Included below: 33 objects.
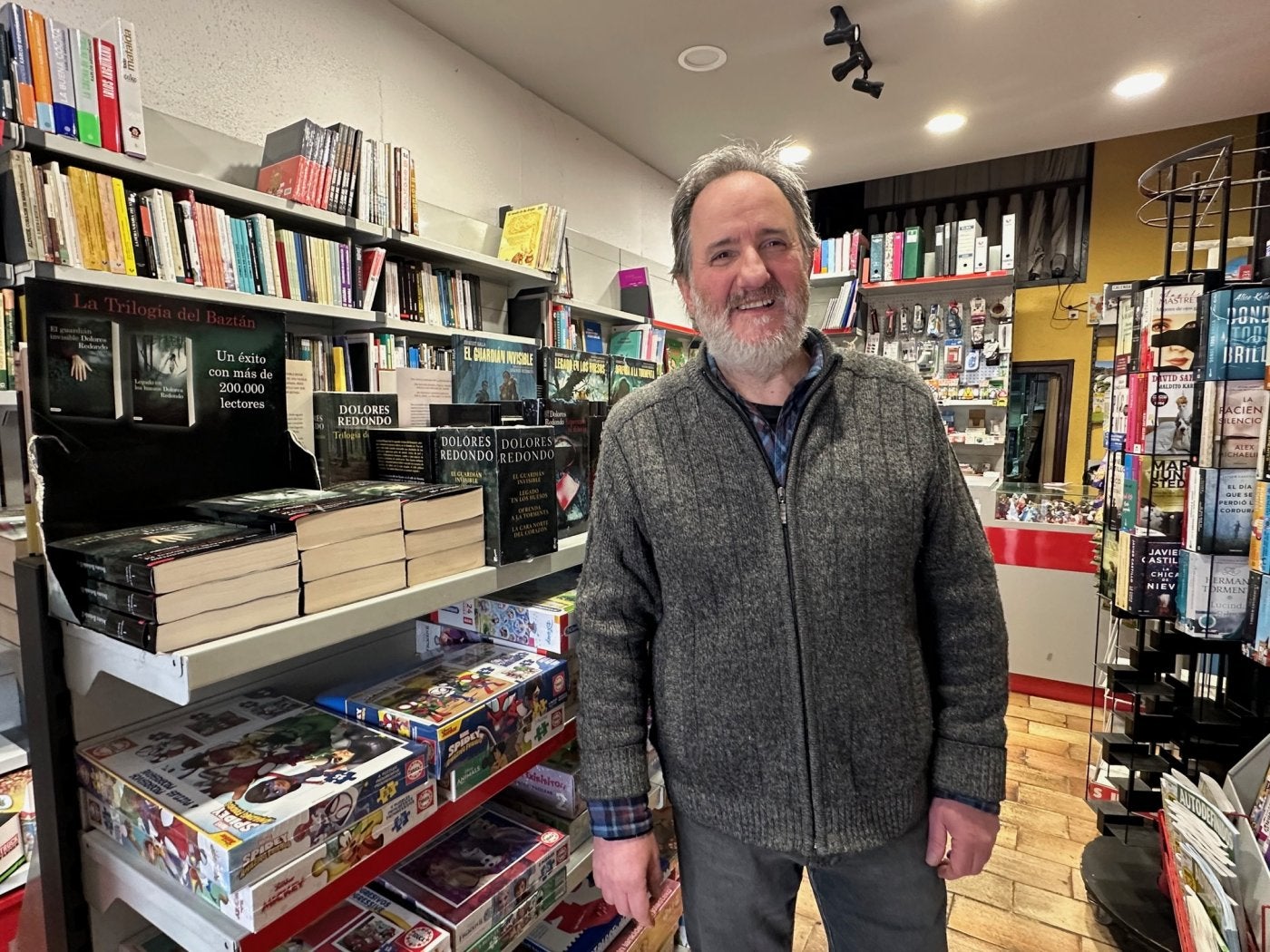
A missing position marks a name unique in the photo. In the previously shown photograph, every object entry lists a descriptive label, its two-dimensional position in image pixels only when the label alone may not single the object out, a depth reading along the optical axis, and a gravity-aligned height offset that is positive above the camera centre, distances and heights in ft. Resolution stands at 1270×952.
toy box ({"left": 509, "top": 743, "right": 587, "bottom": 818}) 4.72 -2.66
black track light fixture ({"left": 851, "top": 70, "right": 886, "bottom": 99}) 9.85 +5.03
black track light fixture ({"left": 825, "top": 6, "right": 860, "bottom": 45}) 8.75 +5.29
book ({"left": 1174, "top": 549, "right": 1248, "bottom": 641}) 5.72 -1.53
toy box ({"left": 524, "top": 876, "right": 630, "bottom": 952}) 4.93 -3.89
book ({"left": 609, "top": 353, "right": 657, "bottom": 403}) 5.75 +0.43
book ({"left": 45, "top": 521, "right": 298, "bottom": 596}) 2.54 -0.53
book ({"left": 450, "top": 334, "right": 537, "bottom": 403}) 4.76 +0.40
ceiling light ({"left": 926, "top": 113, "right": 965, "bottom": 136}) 12.35 +5.69
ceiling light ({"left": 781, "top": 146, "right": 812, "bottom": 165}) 13.75 +5.68
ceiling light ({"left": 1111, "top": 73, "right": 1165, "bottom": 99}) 10.83 +5.64
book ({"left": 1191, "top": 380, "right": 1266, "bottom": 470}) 5.55 -0.01
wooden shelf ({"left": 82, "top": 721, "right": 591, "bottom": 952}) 2.67 -2.07
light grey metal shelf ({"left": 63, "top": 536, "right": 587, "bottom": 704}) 2.60 -0.98
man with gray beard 3.39 -1.09
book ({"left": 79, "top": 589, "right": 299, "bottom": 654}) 2.56 -0.83
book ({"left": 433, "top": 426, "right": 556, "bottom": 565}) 3.91 -0.32
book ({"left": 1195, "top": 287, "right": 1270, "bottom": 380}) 5.46 +0.74
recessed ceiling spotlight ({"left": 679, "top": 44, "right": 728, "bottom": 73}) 9.73 +5.49
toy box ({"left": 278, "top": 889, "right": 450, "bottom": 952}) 3.55 -2.82
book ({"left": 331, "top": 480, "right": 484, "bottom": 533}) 3.51 -0.43
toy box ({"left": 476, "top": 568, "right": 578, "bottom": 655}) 4.47 -1.36
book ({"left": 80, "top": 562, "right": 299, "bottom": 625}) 2.56 -0.70
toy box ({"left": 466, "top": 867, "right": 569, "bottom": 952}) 3.82 -3.04
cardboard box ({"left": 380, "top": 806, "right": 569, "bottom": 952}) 3.76 -2.80
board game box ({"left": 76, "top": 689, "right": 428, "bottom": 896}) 2.69 -1.67
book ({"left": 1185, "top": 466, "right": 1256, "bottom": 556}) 5.61 -0.77
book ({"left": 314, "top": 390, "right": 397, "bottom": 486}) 4.13 -0.06
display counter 11.68 -2.91
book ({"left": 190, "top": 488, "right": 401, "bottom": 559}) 2.99 -0.43
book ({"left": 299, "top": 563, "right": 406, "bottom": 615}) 3.12 -0.81
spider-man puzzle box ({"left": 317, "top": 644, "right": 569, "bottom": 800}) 3.55 -1.64
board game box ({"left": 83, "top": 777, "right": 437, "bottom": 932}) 2.62 -1.90
